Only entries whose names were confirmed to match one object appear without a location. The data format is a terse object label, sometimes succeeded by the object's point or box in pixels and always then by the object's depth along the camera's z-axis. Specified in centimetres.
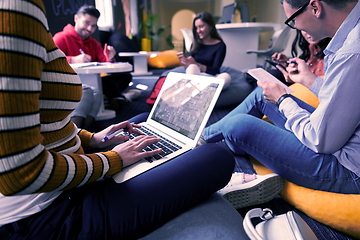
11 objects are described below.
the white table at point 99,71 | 181
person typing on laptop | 41
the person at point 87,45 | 213
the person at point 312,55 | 155
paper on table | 184
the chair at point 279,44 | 385
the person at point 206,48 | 257
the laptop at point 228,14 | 422
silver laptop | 74
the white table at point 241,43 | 418
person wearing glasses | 68
